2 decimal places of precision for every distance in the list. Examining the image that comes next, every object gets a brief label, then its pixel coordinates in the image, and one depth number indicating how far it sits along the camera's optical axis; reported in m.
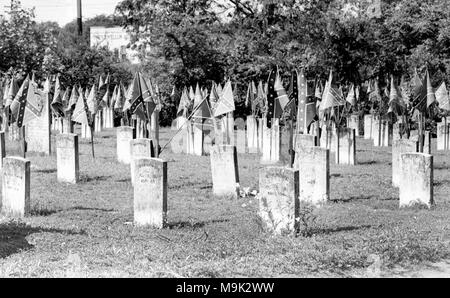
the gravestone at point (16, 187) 11.60
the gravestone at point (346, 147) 19.73
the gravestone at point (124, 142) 19.60
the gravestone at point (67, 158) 15.62
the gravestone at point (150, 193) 10.70
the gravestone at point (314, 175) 13.26
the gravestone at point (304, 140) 16.15
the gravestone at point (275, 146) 20.53
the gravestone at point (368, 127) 29.88
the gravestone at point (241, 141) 24.22
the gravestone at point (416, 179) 12.21
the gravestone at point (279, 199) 9.88
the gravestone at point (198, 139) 22.53
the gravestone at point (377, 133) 26.38
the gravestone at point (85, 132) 28.33
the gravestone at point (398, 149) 15.57
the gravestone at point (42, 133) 21.66
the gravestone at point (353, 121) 30.32
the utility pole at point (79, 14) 56.31
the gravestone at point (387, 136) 26.27
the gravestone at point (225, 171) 13.94
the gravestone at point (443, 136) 25.61
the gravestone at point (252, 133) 24.58
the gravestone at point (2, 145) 16.48
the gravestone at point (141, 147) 15.41
